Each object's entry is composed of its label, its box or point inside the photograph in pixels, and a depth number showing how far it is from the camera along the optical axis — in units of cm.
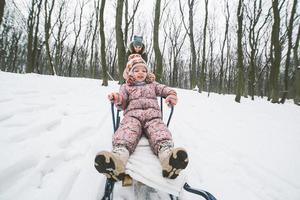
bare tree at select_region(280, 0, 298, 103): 1458
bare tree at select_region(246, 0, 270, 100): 1919
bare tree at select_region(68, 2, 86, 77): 2639
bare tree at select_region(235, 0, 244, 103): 1152
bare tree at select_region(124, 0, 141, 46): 1758
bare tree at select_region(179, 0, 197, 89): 1605
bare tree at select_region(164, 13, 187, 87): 2948
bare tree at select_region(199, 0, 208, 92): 1642
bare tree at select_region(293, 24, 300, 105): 1153
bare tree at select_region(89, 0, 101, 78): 2219
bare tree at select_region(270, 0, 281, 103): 1096
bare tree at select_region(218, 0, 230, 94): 2166
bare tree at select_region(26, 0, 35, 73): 1659
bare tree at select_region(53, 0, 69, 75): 2496
